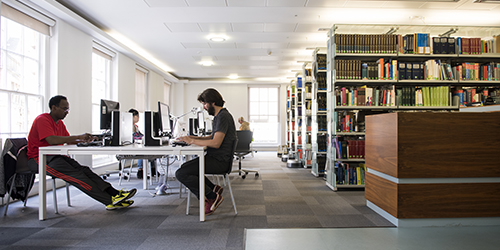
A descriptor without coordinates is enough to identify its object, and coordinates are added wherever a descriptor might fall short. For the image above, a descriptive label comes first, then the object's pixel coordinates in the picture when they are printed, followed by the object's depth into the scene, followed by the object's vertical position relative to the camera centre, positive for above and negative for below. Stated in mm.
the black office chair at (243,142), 5348 -315
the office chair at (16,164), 3016 -416
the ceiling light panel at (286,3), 4407 +1930
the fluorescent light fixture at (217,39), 6203 +1924
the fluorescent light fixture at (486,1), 4430 +1951
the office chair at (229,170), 2955 -472
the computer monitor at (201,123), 5297 +46
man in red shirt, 2887 -375
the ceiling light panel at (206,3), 4398 +1925
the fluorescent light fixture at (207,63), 8609 +1915
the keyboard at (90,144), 2896 -192
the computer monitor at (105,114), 3307 +132
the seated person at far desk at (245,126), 8328 -16
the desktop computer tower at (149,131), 3020 -59
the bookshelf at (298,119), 7134 +164
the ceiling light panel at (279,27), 5449 +1939
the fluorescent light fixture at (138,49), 6266 +1969
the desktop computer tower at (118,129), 3029 -39
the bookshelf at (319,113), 5305 +237
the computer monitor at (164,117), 3182 +96
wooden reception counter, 2500 -382
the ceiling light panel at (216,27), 5434 +1936
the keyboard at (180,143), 2929 -184
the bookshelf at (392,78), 4254 +716
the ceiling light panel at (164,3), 4398 +1923
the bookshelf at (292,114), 8281 +343
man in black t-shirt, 2819 -245
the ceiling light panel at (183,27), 5406 +1925
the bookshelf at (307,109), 6300 +357
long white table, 2711 -254
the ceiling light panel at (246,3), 4402 +1926
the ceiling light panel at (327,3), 4438 +1944
